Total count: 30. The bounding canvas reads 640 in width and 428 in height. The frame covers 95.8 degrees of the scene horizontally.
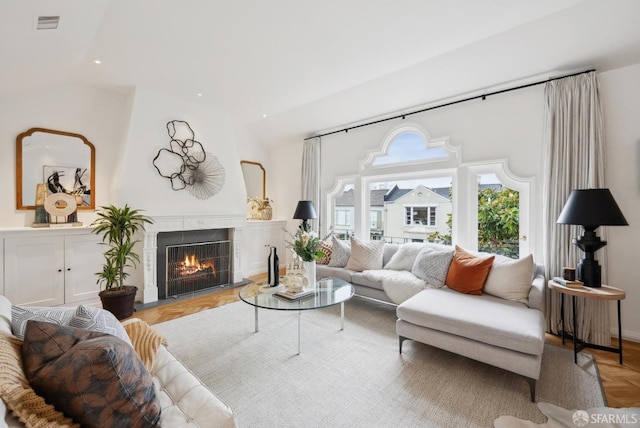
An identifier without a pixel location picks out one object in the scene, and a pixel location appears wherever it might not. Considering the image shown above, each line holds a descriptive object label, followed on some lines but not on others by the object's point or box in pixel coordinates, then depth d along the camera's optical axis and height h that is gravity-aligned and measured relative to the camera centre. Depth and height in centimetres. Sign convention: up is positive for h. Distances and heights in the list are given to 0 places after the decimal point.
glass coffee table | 246 -78
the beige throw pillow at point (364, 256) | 385 -56
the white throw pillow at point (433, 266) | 311 -57
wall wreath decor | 416 +74
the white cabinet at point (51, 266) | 320 -62
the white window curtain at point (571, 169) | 275 +45
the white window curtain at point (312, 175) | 526 +73
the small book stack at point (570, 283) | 250 -60
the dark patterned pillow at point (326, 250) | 423 -53
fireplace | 416 -72
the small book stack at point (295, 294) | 263 -75
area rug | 179 -122
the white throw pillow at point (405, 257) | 365 -55
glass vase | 293 -60
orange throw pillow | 284 -60
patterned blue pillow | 132 -51
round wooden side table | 230 -65
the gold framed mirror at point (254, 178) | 574 +73
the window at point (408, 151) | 397 +92
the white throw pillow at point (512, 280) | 264 -62
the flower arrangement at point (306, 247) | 285 -32
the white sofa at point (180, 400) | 112 -81
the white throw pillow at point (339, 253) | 409 -55
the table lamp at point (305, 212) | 477 +4
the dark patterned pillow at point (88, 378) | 95 -56
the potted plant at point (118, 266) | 330 -62
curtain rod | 301 +143
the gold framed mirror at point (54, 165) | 348 +62
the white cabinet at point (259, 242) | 534 -55
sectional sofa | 203 -78
